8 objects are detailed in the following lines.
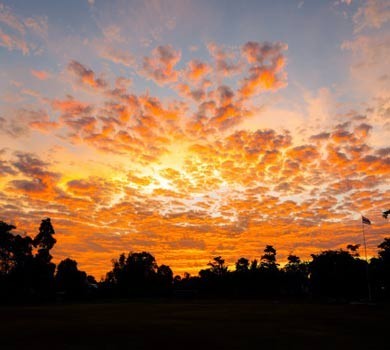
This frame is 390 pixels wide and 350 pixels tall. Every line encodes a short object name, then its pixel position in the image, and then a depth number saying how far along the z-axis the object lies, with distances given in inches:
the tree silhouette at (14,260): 3275.1
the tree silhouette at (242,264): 5516.7
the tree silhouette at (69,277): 4463.1
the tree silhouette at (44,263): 3358.8
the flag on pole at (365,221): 2367.6
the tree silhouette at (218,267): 6003.9
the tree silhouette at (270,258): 5221.5
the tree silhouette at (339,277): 3641.7
